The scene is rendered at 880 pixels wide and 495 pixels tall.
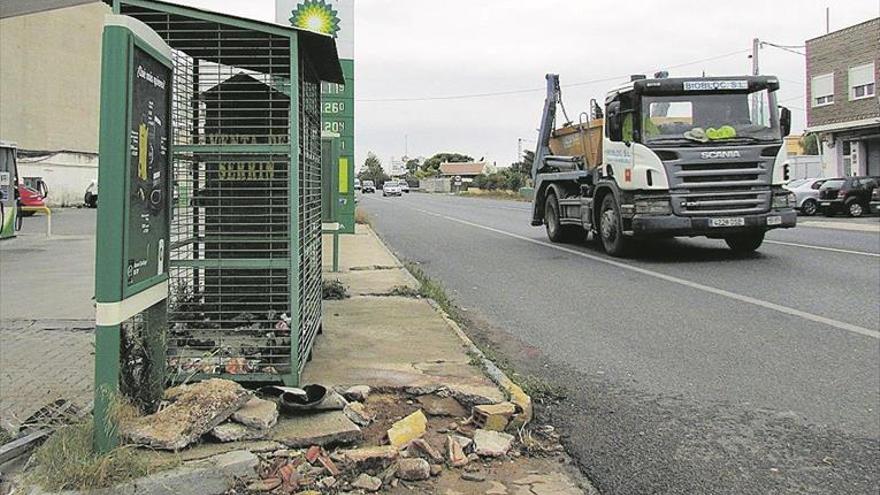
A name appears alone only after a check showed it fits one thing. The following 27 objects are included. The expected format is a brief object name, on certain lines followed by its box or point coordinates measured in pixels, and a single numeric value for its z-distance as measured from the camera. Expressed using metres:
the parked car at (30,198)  28.79
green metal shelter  4.64
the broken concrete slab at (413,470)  3.76
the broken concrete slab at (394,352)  5.20
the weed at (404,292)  9.18
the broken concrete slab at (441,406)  4.69
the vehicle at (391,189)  73.12
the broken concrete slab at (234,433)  3.85
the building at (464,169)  140.60
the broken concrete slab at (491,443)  4.09
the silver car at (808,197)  29.78
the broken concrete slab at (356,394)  4.74
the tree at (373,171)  151.12
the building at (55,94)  38.09
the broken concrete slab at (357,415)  4.29
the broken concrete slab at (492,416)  4.46
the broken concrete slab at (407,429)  4.09
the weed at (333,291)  8.86
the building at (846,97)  34.00
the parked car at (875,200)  27.67
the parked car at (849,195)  28.45
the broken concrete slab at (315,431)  3.93
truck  12.36
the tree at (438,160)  154.30
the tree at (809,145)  67.50
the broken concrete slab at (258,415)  3.96
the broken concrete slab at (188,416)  3.67
